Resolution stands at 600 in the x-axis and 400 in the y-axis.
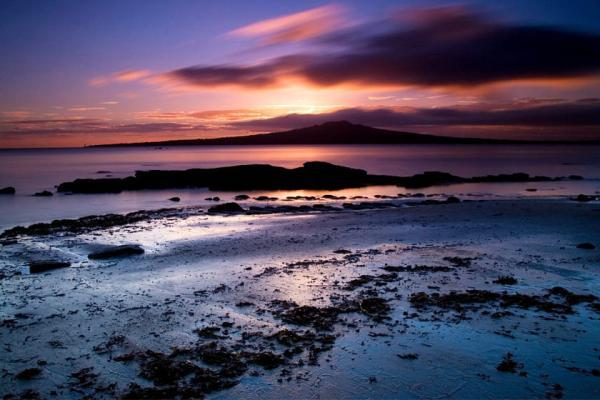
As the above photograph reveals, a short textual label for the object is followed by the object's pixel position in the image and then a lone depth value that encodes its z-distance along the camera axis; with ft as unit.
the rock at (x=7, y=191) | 149.25
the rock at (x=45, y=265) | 46.29
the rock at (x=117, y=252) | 52.24
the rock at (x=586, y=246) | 51.57
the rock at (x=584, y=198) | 103.55
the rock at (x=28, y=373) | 23.86
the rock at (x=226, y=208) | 96.22
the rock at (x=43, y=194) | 143.55
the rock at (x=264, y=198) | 124.67
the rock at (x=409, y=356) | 25.31
